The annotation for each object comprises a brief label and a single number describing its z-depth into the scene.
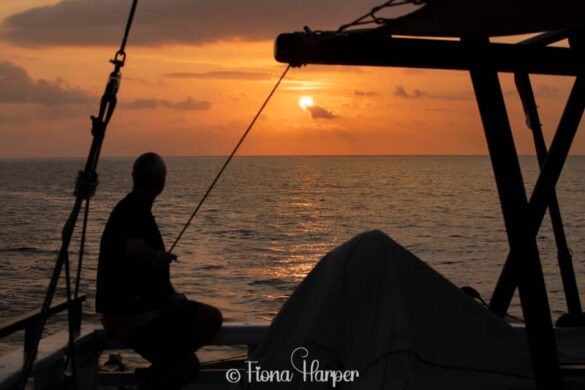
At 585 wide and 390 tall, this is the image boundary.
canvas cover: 4.24
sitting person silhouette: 4.99
